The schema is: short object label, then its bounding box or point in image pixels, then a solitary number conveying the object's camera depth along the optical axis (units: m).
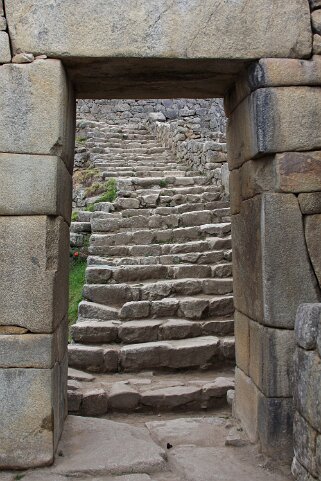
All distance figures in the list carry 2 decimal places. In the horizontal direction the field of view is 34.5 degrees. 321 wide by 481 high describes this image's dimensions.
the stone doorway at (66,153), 3.35
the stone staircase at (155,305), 5.33
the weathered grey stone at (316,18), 3.61
